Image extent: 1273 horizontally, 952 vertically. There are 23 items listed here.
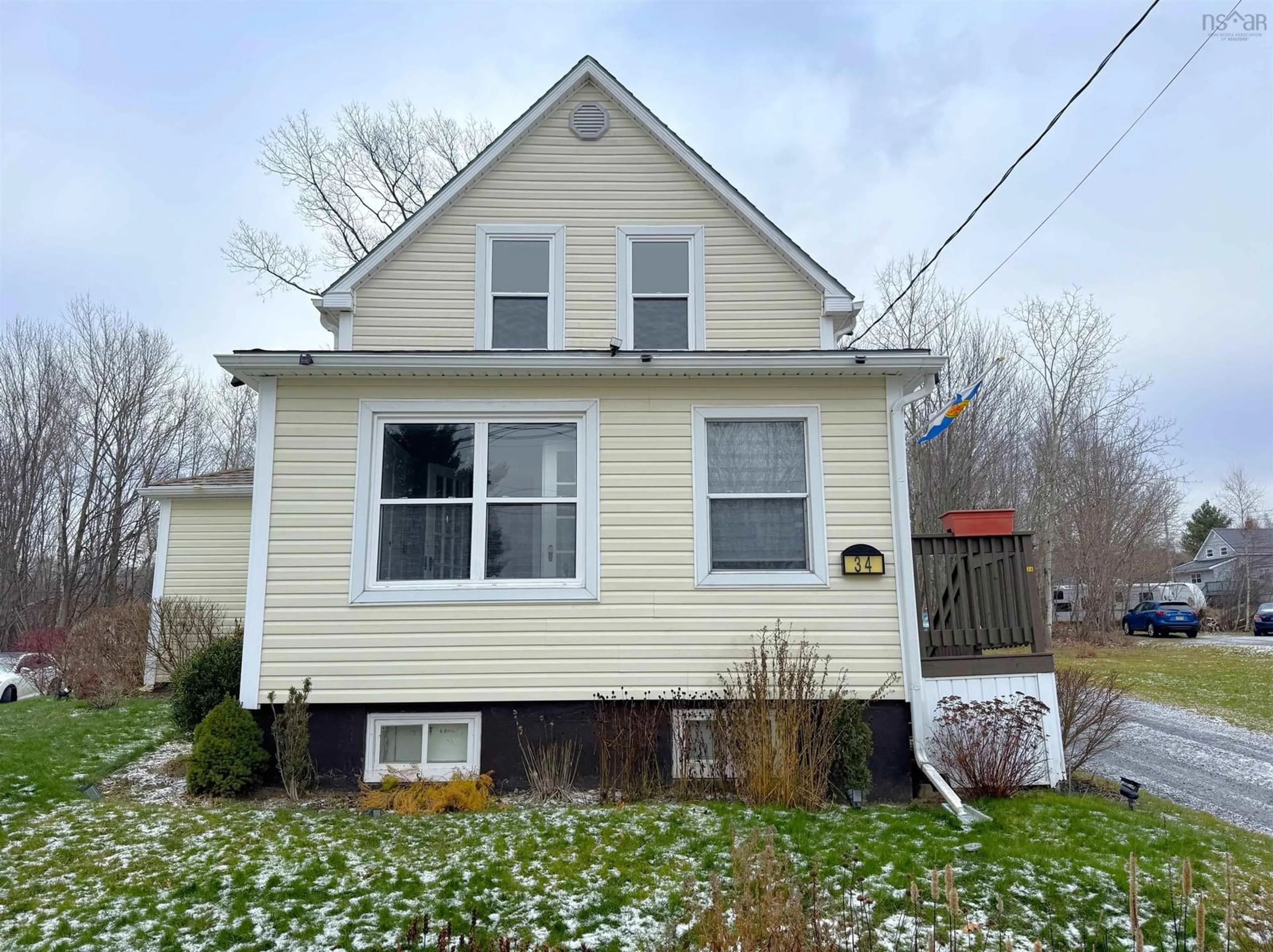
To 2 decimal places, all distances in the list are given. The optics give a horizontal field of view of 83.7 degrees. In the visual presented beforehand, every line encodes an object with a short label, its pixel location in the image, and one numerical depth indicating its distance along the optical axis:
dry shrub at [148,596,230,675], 11.12
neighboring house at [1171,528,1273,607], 32.41
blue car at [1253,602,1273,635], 26.25
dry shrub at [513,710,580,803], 6.04
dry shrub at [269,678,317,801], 5.86
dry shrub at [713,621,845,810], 5.68
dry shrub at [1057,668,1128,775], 6.89
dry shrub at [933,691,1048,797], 5.80
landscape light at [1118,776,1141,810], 5.87
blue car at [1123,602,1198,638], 24.80
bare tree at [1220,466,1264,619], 45.56
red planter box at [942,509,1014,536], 6.58
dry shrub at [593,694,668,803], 6.00
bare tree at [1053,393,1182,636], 25.27
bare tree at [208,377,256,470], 28.61
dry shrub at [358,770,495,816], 5.67
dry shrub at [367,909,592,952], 3.13
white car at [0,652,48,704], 14.94
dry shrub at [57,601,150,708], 11.51
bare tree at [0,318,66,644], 24.44
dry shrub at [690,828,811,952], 2.97
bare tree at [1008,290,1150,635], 25.62
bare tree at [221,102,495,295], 18.89
